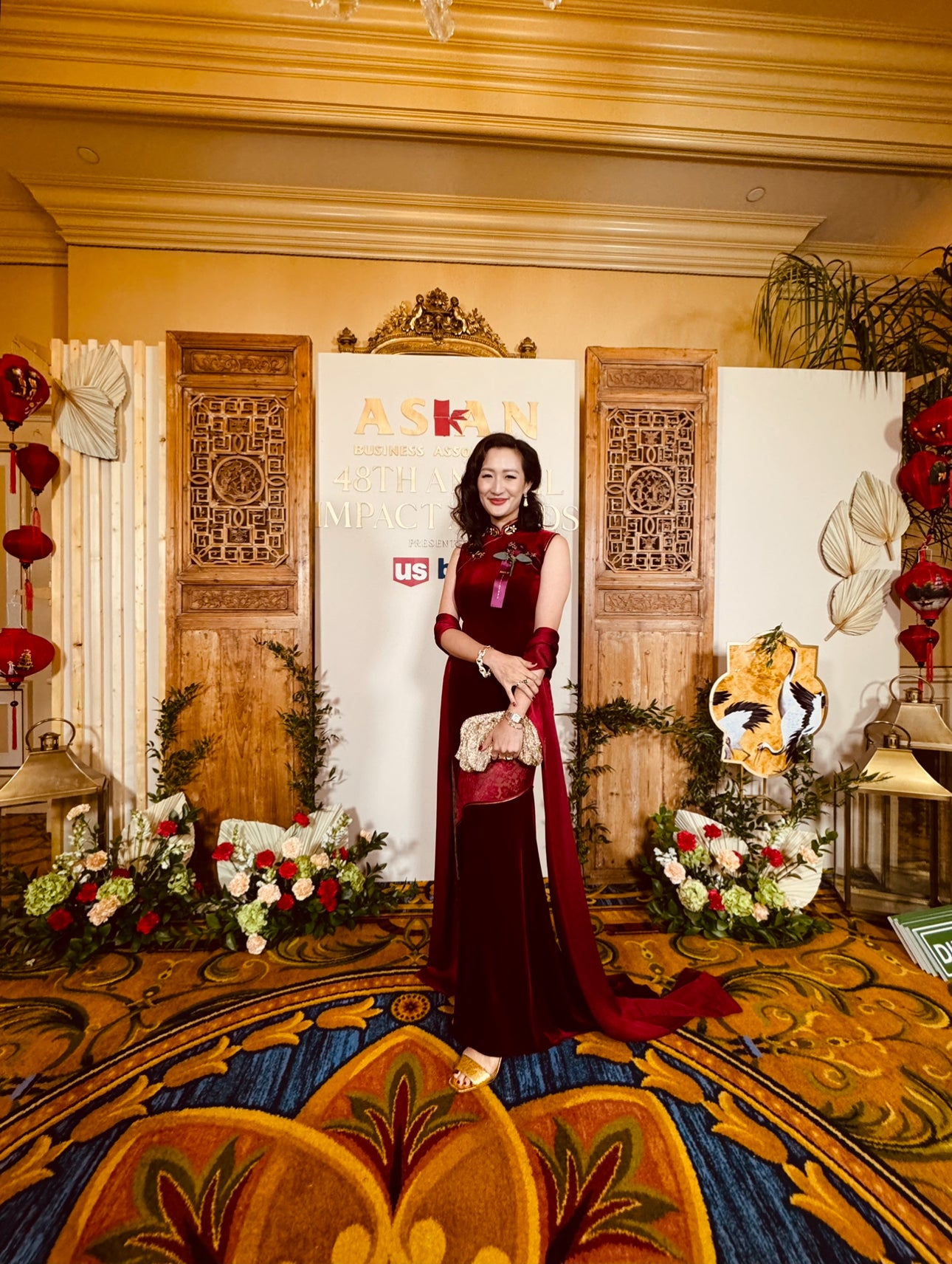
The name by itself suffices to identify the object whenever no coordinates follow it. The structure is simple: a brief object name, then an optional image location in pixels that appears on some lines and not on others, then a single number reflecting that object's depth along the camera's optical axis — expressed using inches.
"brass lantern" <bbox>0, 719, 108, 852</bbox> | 104.0
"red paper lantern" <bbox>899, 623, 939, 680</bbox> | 121.6
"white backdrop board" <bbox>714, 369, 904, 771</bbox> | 129.8
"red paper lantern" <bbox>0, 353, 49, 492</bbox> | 107.6
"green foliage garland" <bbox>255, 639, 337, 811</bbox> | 120.1
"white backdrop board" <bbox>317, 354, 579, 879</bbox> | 125.7
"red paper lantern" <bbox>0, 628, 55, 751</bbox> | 109.7
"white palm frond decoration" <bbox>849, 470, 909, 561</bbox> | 128.0
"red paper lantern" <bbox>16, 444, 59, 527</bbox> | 113.6
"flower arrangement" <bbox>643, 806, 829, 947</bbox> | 106.1
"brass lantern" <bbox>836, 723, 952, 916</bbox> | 109.7
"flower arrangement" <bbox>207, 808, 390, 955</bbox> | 104.0
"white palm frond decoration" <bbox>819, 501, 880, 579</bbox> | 128.6
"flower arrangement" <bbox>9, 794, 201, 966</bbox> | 100.5
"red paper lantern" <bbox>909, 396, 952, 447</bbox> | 114.3
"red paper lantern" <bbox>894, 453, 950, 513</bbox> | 119.3
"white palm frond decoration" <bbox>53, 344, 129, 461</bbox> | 117.3
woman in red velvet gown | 70.8
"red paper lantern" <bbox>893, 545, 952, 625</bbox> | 116.4
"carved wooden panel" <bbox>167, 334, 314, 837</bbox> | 121.0
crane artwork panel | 112.3
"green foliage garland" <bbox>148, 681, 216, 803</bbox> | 117.9
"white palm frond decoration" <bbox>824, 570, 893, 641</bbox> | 127.8
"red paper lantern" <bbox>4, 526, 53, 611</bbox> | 114.5
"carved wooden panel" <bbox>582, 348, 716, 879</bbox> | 127.7
